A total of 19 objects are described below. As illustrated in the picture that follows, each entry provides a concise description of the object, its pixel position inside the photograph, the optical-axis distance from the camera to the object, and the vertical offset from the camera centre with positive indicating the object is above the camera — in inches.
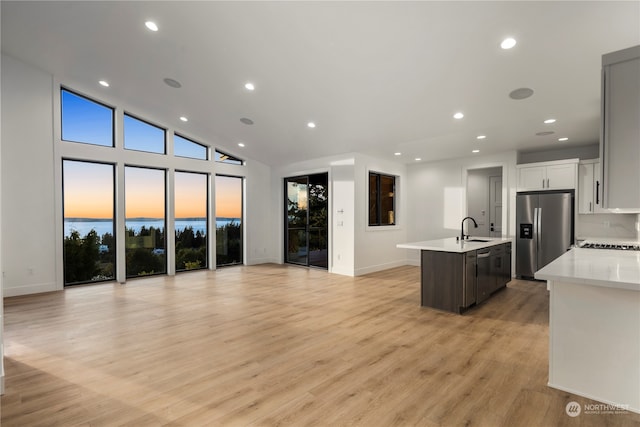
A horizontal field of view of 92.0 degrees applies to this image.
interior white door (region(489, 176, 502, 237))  319.6 +2.7
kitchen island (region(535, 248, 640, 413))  81.7 -34.7
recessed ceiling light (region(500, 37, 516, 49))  120.2 +65.3
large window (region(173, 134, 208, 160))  278.2 +56.2
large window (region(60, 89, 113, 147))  225.8 +67.5
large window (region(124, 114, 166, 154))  251.9 +61.5
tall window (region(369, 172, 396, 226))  288.0 +9.5
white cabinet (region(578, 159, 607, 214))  217.8 +15.4
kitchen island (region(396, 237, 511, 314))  160.7 -35.6
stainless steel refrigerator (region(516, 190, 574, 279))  224.5 -14.5
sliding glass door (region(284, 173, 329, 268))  299.0 -11.0
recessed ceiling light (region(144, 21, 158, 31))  140.3 +84.4
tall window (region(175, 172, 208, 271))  279.1 -10.2
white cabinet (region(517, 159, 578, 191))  224.5 +25.1
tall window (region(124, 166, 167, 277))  252.7 -9.7
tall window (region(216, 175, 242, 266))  307.1 -11.2
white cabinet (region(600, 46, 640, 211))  80.0 +20.8
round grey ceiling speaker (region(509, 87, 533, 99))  153.6 +58.7
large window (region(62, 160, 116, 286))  227.8 -9.5
